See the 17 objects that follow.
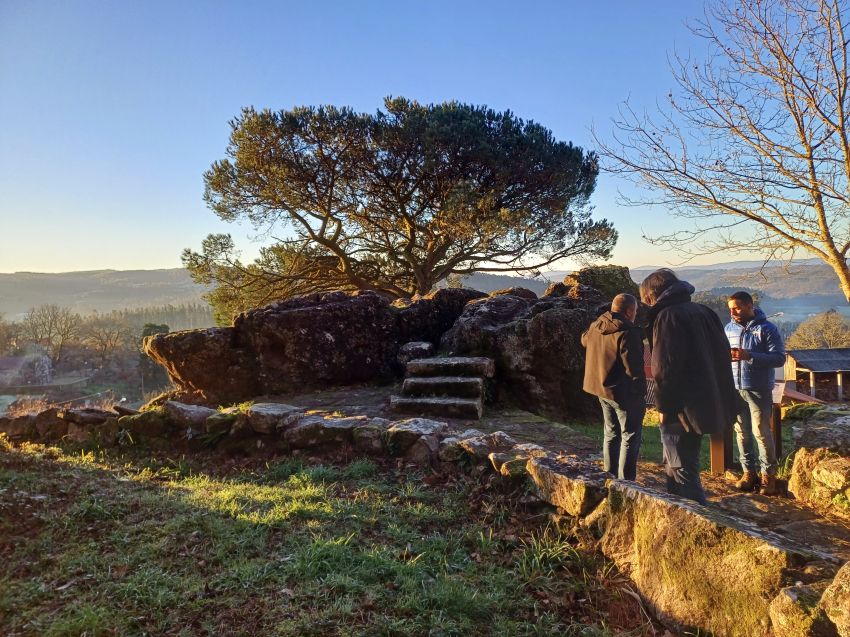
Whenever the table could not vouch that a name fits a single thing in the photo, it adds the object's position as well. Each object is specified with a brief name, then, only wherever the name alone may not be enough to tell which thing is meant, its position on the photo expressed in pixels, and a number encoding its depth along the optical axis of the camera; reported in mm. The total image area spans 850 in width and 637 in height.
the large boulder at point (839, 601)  1626
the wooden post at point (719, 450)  3680
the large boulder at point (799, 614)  1719
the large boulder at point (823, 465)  3418
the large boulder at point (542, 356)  7223
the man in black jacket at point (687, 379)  3184
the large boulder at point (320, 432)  5209
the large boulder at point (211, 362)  8117
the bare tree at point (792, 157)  6062
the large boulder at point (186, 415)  5883
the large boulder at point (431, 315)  8867
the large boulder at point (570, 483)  3148
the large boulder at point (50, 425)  6297
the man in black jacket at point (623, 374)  3703
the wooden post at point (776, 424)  3980
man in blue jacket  3838
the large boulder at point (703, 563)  2027
